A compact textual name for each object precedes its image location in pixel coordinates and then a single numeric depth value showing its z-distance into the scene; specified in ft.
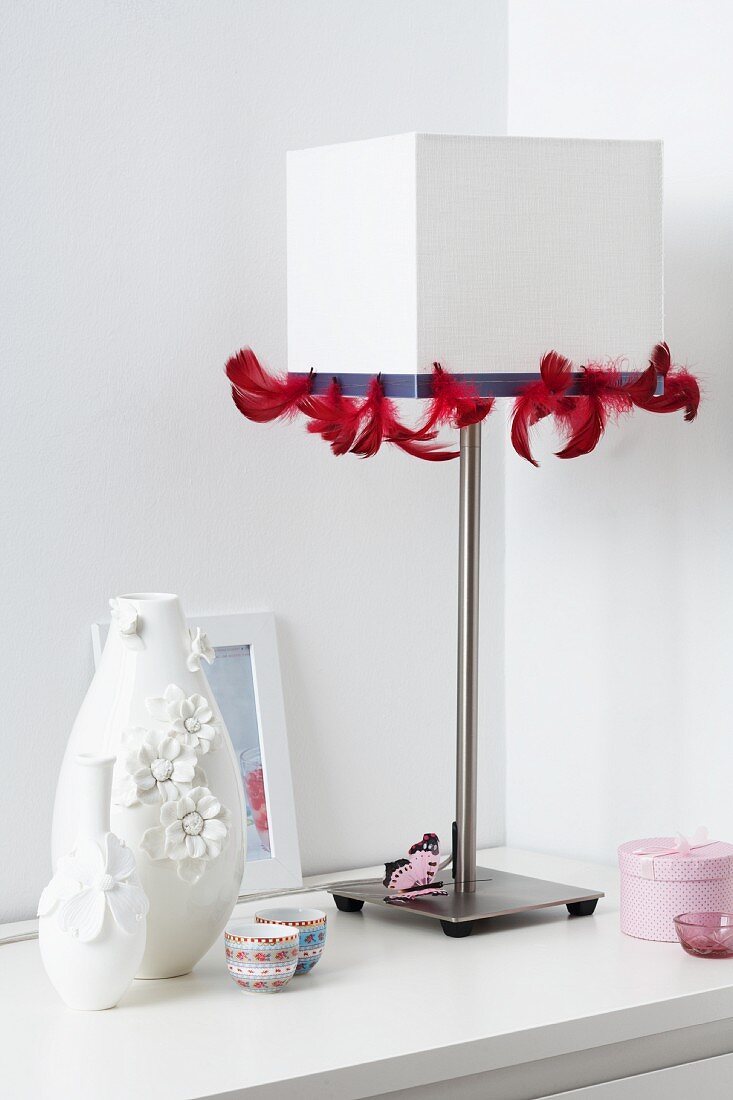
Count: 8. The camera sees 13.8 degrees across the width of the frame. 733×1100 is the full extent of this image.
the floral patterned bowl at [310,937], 6.45
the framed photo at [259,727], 7.23
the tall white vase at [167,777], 6.36
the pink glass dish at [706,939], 6.60
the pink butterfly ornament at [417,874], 6.93
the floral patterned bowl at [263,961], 6.32
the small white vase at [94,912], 6.13
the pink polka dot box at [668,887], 6.74
